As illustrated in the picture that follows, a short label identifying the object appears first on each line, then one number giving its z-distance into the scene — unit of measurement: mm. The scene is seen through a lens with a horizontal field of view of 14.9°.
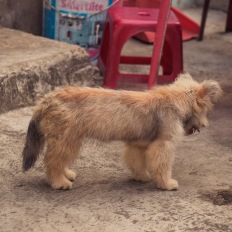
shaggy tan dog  4097
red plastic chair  5976
